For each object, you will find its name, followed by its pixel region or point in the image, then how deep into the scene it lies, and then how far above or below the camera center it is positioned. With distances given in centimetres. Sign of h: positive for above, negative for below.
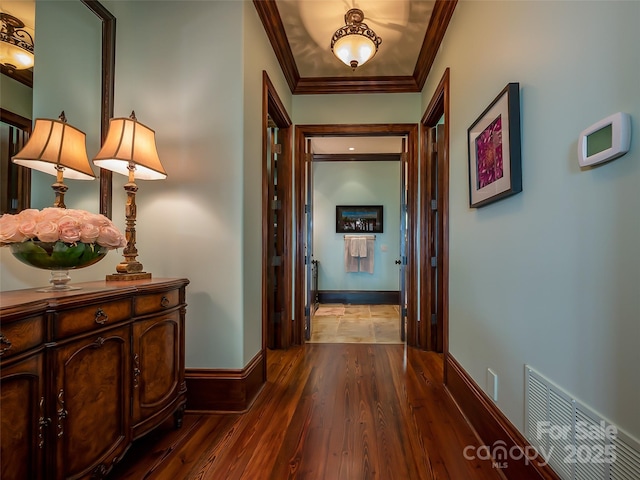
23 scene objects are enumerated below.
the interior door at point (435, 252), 310 -5
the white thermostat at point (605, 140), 76 +28
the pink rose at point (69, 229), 120 +7
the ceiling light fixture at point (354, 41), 219 +145
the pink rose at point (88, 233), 124 +6
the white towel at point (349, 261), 580 -26
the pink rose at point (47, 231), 116 +6
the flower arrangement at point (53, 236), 116 +4
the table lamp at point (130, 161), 158 +45
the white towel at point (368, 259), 579 -22
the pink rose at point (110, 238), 132 +4
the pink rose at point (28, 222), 116 +9
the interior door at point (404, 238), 338 +9
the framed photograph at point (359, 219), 583 +52
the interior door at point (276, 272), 316 -26
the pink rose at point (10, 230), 115 +6
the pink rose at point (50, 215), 120 +13
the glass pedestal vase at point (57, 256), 120 -3
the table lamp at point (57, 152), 139 +44
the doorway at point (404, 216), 329 +42
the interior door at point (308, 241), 343 +7
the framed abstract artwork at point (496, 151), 131 +46
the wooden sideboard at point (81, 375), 96 -48
